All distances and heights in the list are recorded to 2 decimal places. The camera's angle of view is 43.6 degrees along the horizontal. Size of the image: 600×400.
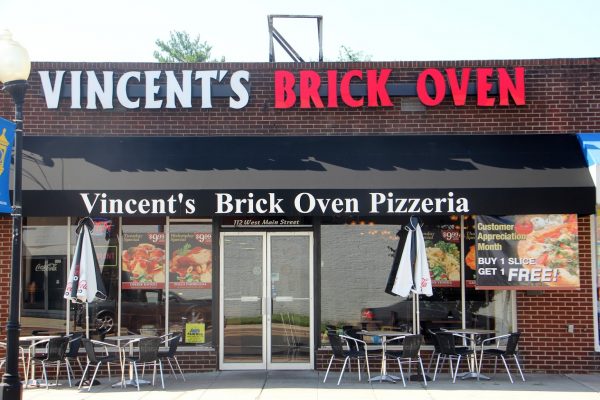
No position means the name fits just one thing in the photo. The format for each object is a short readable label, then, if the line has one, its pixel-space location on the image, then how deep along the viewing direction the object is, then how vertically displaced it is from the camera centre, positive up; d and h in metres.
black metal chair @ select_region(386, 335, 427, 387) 11.40 -1.51
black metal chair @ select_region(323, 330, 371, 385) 11.53 -1.53
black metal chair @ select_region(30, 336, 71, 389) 11.32 -1.49
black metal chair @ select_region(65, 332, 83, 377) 11.69 -1.45
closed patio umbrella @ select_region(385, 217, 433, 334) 11.52 -0.26
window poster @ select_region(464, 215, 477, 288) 12.59 +0.00
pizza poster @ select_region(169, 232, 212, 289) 12.69 -0.11
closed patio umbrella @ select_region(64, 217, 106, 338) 11.32 -0.29
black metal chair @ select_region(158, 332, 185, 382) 11.65 -1.54
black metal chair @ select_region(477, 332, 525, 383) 11.60 -1.55
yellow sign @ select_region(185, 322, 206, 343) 12.59 -1.32
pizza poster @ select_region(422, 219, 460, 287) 12.64 -0.02
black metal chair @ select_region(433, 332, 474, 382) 11.59 -1.50
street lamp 8.62 +0.32
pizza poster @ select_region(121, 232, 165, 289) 12.64 -0.12
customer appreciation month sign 12.02 -0.03
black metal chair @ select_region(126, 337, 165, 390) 11.12 -1.48
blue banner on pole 10.72 +1.44
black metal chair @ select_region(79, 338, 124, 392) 11.20 -1.57
